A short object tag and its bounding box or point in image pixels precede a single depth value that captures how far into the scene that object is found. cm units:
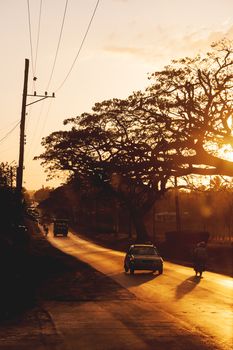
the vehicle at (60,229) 9718
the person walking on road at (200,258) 3059
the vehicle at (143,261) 3173
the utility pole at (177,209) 5645
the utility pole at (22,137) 2898
